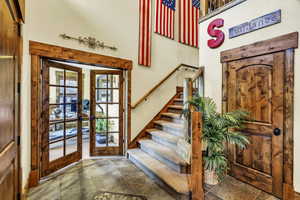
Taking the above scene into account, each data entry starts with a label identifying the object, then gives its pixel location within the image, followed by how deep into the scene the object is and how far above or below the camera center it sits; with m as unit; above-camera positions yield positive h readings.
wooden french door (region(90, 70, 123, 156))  3.51 -0.35
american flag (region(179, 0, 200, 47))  4.55 +2.37
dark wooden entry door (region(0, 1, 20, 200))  1.17 -0.06
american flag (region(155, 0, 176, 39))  4.04 +2.23
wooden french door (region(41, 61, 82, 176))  2.63 -0.34
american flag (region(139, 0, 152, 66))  3.73 +1.64
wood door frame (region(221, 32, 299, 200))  1.92 -0.05
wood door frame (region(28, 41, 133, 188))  2.38 +0.19
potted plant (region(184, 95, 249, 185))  2.18 -0.53
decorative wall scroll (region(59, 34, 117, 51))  2.82 +1.11
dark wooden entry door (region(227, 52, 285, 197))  2.05 -0.24
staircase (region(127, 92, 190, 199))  2.29 -1.05
